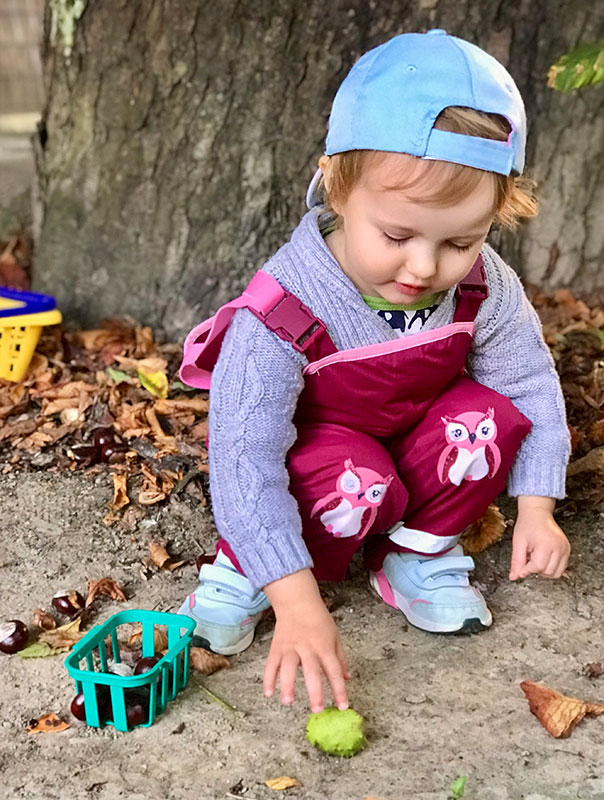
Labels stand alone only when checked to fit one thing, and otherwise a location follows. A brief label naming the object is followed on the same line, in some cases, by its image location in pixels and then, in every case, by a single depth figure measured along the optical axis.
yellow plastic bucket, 2.99
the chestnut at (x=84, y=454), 2.67
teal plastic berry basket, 1.67
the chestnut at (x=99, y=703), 1.73
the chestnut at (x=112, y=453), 2.68
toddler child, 1.66
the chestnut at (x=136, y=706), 1.73
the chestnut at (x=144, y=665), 1.82
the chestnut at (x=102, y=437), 2.71
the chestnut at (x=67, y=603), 2.13
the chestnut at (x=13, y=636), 1.98
